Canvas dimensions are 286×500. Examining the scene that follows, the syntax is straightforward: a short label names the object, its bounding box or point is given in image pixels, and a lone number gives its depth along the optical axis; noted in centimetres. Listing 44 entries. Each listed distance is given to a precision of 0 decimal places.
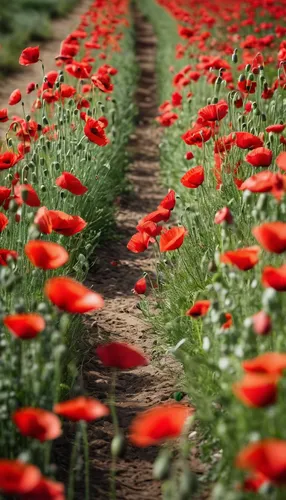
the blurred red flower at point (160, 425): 333
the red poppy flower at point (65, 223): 550
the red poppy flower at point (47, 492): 344
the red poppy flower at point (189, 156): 855
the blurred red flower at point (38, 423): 361
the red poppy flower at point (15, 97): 777
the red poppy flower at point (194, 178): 660
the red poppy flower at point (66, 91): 866
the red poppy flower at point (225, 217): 504
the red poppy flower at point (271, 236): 412
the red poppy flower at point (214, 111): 734
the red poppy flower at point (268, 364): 345
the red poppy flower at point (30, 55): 816
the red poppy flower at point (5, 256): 499
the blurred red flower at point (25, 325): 393
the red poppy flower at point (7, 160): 639
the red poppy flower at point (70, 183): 614
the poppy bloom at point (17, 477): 332
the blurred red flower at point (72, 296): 408
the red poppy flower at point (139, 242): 654
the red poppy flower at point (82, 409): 365
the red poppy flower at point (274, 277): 400
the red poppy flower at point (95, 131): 740
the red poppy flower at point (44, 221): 524
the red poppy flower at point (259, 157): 609
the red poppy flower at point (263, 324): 386
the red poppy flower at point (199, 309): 488
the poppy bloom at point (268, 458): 309
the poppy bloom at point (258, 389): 329
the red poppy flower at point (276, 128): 682
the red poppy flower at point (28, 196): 531
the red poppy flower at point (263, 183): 494
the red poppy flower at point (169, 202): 646
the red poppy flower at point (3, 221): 560
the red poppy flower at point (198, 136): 740
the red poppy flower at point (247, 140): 661
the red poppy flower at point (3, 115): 741
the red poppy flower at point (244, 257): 447
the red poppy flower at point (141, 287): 670
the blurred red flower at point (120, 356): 404
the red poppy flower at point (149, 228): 638
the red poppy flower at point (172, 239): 591
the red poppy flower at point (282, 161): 497
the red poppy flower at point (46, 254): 448
